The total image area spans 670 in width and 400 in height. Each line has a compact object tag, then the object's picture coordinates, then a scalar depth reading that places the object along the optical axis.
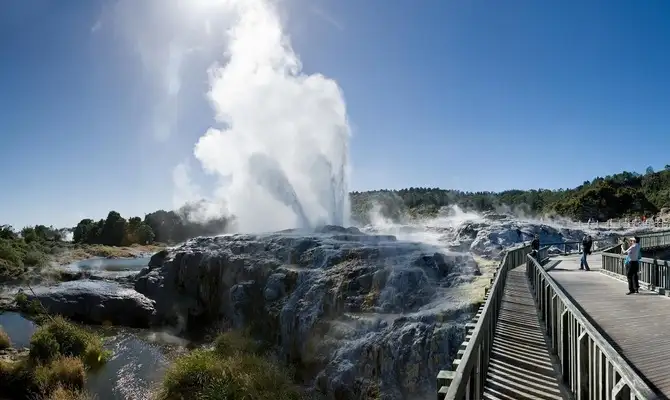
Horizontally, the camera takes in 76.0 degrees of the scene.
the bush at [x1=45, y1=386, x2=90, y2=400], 18.59
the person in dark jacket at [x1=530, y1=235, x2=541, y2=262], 23.38
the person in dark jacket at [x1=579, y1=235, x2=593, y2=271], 22.11
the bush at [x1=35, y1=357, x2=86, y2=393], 20.69
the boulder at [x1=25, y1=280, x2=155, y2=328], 34.97
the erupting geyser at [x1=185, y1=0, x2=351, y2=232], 46.41
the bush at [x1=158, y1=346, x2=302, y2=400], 18.55
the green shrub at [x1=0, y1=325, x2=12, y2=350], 26.15
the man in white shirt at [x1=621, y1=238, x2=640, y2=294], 13.85
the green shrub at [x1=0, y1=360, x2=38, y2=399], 20.80
